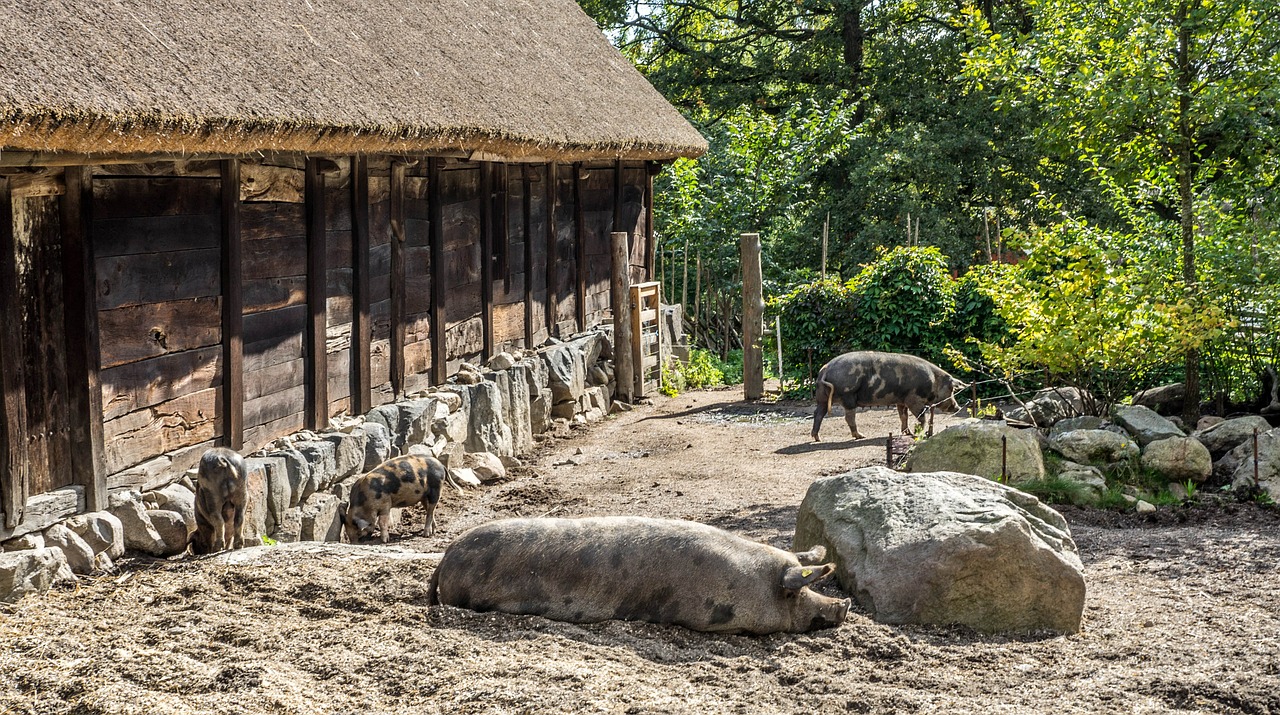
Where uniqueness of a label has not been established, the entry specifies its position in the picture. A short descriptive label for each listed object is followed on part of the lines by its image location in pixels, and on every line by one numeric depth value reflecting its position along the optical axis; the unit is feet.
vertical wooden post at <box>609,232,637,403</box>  46.09
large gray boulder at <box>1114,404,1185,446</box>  30.64
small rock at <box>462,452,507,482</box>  33.68
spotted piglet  26.00
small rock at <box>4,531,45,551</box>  19.30
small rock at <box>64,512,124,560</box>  20.33
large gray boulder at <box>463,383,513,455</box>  35.19
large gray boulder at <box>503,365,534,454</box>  37.96
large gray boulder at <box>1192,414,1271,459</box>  30.27
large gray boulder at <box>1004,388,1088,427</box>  35.14
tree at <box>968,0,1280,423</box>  32.81
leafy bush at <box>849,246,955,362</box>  49.19
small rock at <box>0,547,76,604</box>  18.10
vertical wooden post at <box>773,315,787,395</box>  49.75
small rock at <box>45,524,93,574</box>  19.84
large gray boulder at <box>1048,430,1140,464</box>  29.58
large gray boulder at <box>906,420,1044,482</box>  28.07
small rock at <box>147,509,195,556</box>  21.75
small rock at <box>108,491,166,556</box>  21.29
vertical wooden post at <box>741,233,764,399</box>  48.75
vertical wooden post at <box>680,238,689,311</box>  60.07
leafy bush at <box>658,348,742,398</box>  50.96
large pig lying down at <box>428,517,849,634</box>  17.34
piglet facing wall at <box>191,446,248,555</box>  21.52
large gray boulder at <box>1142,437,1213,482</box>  28.91
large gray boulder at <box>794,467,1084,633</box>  17.78
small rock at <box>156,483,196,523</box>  22.16
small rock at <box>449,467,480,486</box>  32.32
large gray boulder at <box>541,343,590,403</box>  41.55
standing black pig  39.06
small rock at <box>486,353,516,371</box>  37.86
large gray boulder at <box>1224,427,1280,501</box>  27.71
